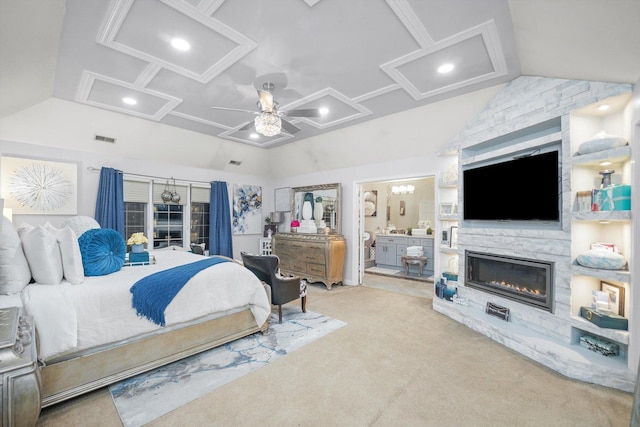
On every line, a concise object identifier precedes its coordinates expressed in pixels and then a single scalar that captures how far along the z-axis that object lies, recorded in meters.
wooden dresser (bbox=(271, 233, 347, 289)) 5.25
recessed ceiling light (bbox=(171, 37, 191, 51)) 2.43
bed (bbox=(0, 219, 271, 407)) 1.87
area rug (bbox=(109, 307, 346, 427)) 1.95
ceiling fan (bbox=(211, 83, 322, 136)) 2.88
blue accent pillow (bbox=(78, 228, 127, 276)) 2.44
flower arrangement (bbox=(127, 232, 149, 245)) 3.28
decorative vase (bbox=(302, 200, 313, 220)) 6.19
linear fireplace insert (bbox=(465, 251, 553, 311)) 2.85
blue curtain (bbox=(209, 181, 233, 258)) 6.07
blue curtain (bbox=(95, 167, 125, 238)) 4.59
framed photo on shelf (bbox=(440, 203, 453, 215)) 4.19
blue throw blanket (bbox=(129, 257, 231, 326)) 2.24
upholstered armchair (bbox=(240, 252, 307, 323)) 3.36
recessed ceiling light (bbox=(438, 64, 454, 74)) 2.84
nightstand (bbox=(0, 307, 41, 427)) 1.33
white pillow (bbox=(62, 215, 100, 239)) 3.82
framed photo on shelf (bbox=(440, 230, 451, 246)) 4.20
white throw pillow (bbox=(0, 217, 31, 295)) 1.99
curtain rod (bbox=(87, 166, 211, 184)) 4.57
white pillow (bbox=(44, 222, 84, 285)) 2.21
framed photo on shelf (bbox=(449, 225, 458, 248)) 4.11
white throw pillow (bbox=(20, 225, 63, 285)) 2.13
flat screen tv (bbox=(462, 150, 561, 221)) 2.81
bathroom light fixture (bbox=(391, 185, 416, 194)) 7.56
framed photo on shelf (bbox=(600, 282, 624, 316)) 2.43
